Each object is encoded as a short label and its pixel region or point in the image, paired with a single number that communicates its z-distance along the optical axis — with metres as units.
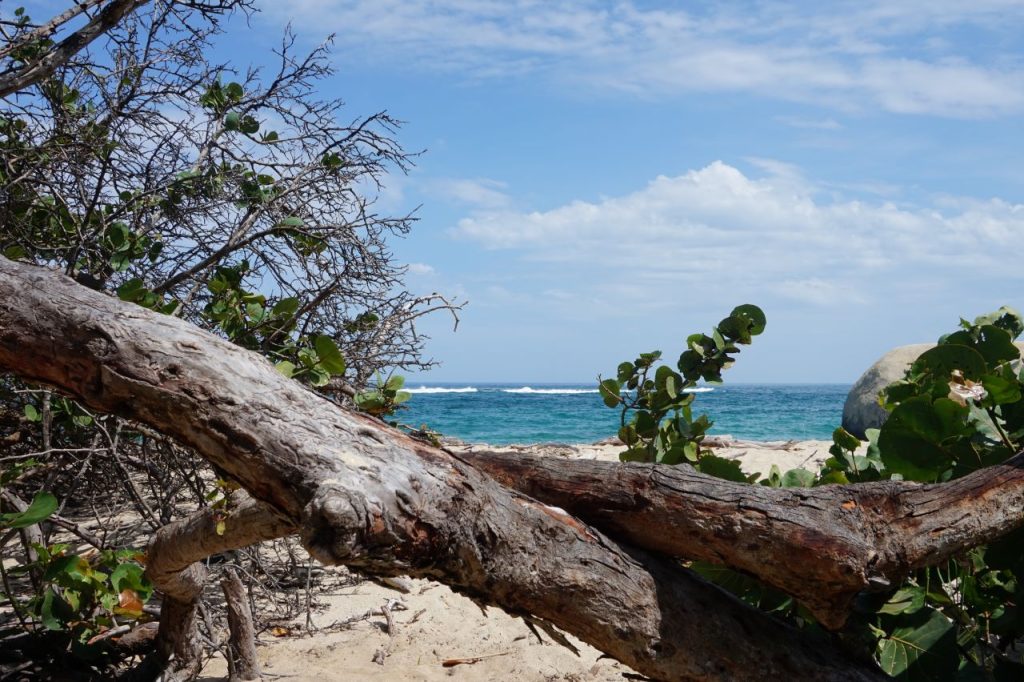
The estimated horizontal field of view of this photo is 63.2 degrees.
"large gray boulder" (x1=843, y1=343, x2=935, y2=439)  18.00
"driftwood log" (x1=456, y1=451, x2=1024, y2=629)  2.01
